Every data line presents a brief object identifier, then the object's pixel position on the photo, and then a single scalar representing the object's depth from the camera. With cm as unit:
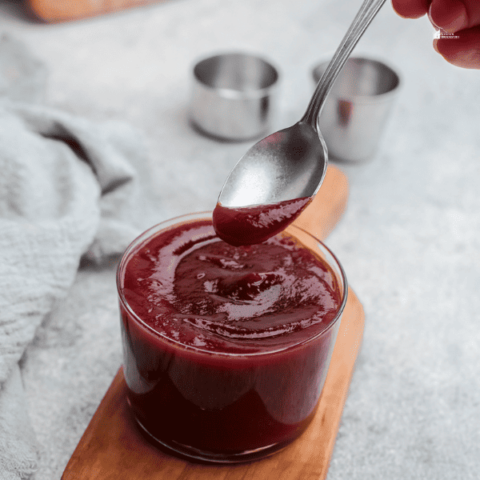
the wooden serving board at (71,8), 109
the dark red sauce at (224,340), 59
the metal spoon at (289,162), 63
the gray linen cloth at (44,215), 65
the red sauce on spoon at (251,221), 63
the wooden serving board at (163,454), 62
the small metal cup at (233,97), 84
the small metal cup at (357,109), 82
